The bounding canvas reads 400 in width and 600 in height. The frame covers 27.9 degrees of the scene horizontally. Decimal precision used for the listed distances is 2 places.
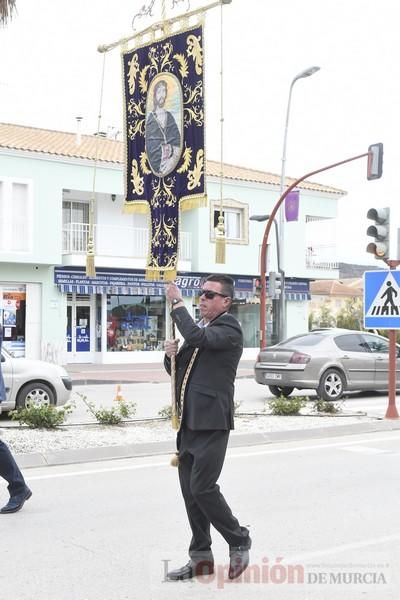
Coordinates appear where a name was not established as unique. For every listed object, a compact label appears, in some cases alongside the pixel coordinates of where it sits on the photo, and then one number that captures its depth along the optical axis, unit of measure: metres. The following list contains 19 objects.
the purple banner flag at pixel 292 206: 27.36
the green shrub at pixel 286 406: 11.88
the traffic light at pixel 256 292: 32.66
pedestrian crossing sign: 12.16
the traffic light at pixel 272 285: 23.42
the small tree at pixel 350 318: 58.19
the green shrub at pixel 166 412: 11.20
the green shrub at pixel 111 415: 10.54
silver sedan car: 15.16
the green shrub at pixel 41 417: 9.95
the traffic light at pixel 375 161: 19.80
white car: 11.95
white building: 27.03
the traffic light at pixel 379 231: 12.10
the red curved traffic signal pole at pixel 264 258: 21.41
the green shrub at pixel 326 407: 12.28
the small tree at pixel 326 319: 61.34
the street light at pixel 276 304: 25.08
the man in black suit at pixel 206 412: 4.57
